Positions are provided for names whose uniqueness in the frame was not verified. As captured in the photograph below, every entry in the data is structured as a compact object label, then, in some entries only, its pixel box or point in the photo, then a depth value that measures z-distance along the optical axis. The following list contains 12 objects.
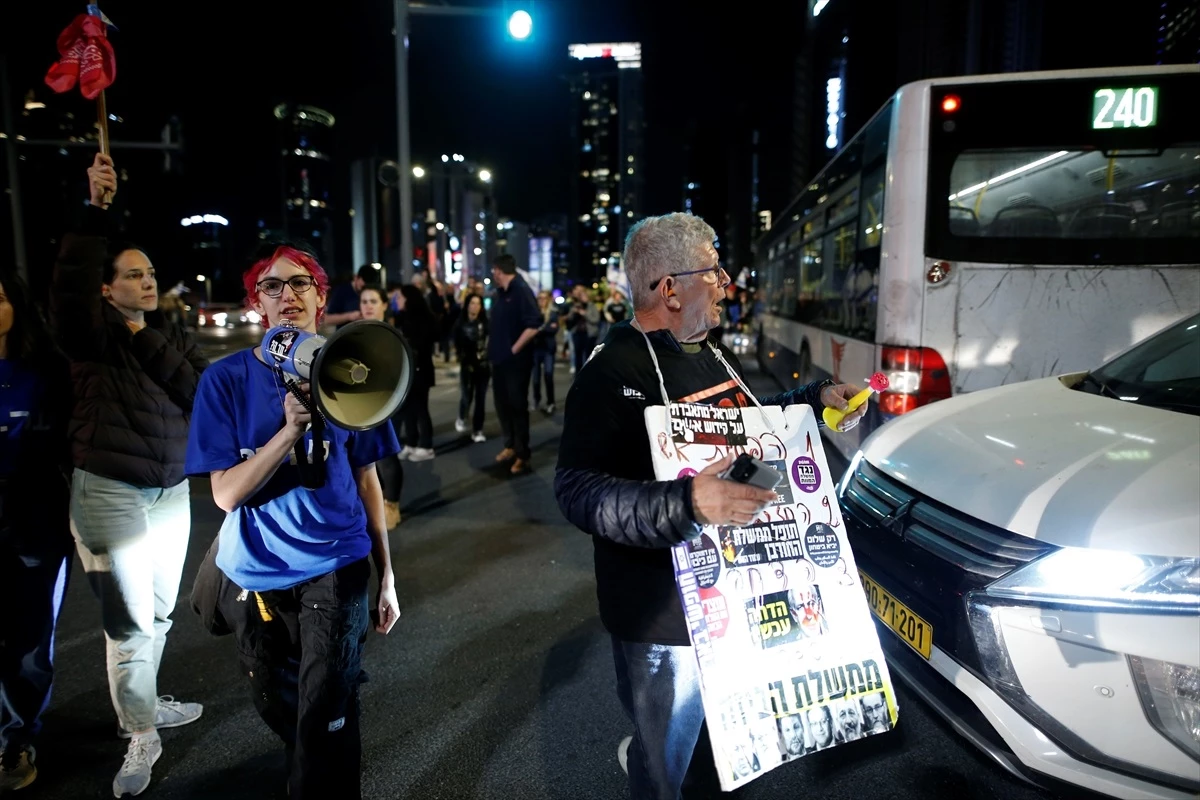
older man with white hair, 1.83
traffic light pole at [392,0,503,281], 10.58
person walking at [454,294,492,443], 9.16
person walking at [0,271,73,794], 2.69
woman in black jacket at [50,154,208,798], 2.78
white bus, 4.81
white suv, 1.89
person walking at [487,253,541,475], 7.52
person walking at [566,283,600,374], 14.95
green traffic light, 9.49
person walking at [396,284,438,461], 7.55
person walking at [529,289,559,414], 11.45
